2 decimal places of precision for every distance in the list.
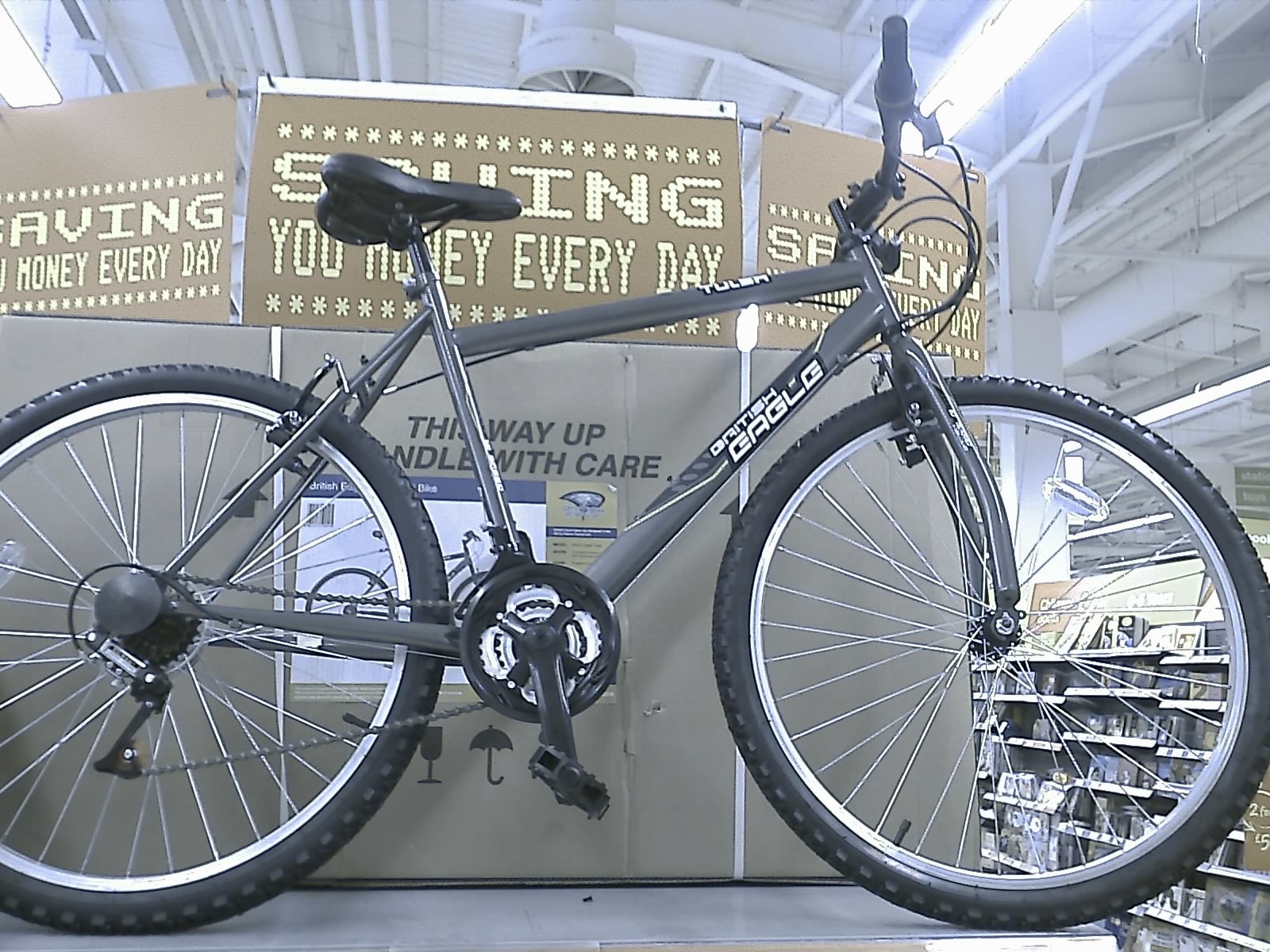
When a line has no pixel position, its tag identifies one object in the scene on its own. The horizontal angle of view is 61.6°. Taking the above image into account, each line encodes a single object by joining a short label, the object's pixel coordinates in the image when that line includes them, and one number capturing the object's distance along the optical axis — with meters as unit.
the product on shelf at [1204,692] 3.31
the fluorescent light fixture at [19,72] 2.97
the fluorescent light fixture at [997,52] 3.28
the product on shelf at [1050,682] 4.27
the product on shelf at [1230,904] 3.48
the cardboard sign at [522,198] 1.57
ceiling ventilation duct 3.04
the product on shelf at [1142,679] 3.78
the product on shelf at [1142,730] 3.74
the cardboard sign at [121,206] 1.59
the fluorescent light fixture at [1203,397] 6.69
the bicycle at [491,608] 1.14
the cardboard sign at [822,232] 1.73
